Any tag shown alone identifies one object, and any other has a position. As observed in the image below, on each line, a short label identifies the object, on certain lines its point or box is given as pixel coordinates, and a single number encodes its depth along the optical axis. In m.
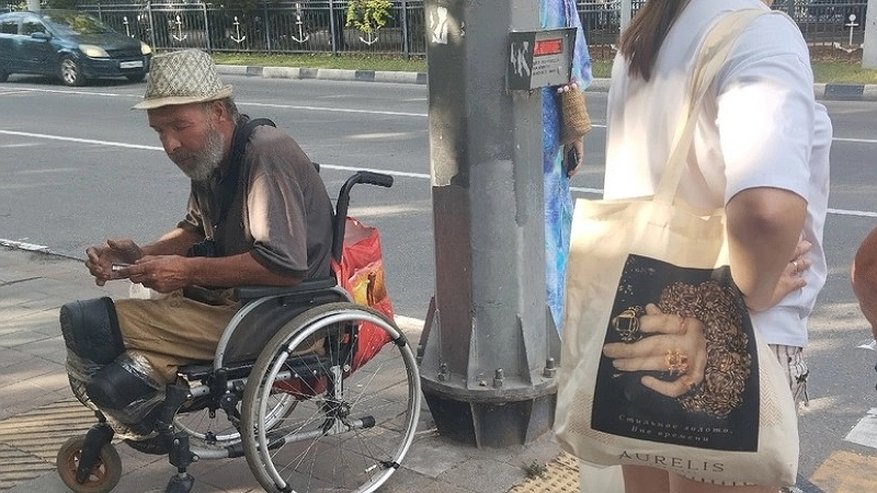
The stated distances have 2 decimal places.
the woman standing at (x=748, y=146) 1.59
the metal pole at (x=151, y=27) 25.12
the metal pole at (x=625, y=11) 17.64
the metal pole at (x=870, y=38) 15.12
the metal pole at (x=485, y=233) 3.40
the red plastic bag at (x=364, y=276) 3.34
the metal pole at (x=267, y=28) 23.19
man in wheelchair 3.05
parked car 19.03
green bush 21.08
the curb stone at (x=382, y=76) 13.38
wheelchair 3.05
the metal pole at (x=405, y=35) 20.78
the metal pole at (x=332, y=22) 21.95
